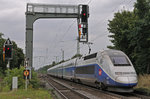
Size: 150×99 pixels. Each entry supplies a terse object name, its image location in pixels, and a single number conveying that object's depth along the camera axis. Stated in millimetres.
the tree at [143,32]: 18234
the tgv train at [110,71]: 14227
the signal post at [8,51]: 15453
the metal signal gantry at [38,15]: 20969
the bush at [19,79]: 18273
